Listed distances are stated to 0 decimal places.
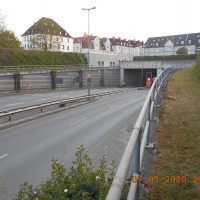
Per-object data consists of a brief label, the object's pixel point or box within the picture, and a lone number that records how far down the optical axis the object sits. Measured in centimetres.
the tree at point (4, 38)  4997
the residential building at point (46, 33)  5888
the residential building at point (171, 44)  9860
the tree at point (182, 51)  8025
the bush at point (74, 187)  297
